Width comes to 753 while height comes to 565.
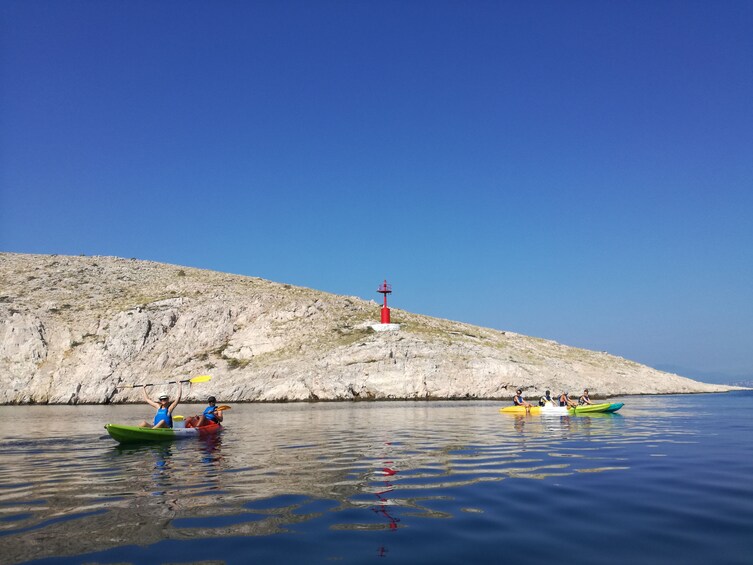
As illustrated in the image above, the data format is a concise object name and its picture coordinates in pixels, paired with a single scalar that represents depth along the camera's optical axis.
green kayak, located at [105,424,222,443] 25.14
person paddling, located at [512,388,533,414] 48.84
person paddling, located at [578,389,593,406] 53.16
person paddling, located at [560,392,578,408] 47.55
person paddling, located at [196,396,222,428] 31.28
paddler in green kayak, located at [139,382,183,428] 27.47
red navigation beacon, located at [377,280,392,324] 92.81
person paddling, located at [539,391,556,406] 46.71
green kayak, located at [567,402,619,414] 46.16
